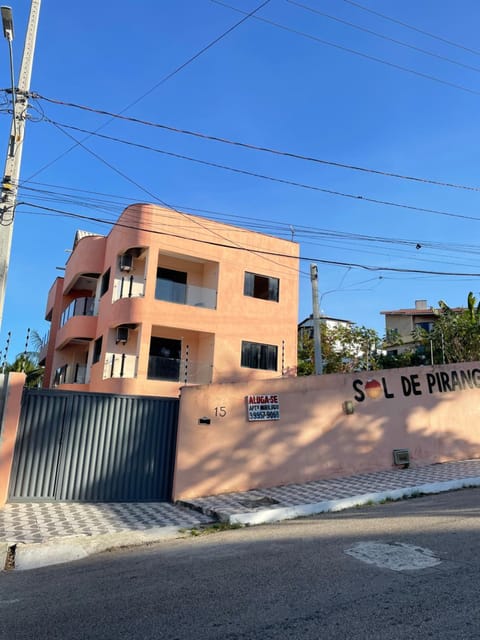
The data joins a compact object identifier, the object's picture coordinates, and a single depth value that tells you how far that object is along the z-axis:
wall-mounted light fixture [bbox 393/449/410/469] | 12.34
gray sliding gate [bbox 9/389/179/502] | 9.70
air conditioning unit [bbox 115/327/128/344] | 21.11
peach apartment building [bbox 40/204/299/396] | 20.69
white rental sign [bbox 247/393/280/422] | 11.07
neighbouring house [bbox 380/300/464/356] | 41.05
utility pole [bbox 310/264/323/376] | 20.00
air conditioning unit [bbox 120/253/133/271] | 21.89
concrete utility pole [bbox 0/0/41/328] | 10.26
